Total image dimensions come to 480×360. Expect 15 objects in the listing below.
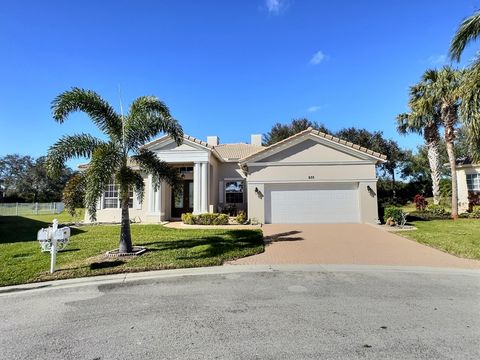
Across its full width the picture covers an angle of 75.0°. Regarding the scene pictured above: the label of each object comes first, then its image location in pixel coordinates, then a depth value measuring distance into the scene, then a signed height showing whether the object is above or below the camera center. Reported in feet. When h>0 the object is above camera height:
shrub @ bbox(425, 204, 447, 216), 66.89 -2.22
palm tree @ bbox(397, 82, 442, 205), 68.90 +17.28
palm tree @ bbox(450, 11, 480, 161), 31.92 +12.54
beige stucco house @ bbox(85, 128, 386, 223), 54.75 +3.57
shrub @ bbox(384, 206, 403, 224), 50.84 -2.25
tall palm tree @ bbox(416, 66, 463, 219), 62.03 +20.42
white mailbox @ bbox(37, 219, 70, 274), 23.95 -2.43
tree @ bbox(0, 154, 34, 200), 176.05 +20.13
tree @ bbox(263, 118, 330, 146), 116.67 +27.46
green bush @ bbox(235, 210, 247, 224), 55.11 -2.94
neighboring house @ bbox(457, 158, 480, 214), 74.79 +4.26
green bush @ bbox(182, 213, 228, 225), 54.44 -2.85
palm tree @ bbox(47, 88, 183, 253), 27.66 +5.73
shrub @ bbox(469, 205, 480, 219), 62.73 -2.80
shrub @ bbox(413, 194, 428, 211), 73.31 -0.72
